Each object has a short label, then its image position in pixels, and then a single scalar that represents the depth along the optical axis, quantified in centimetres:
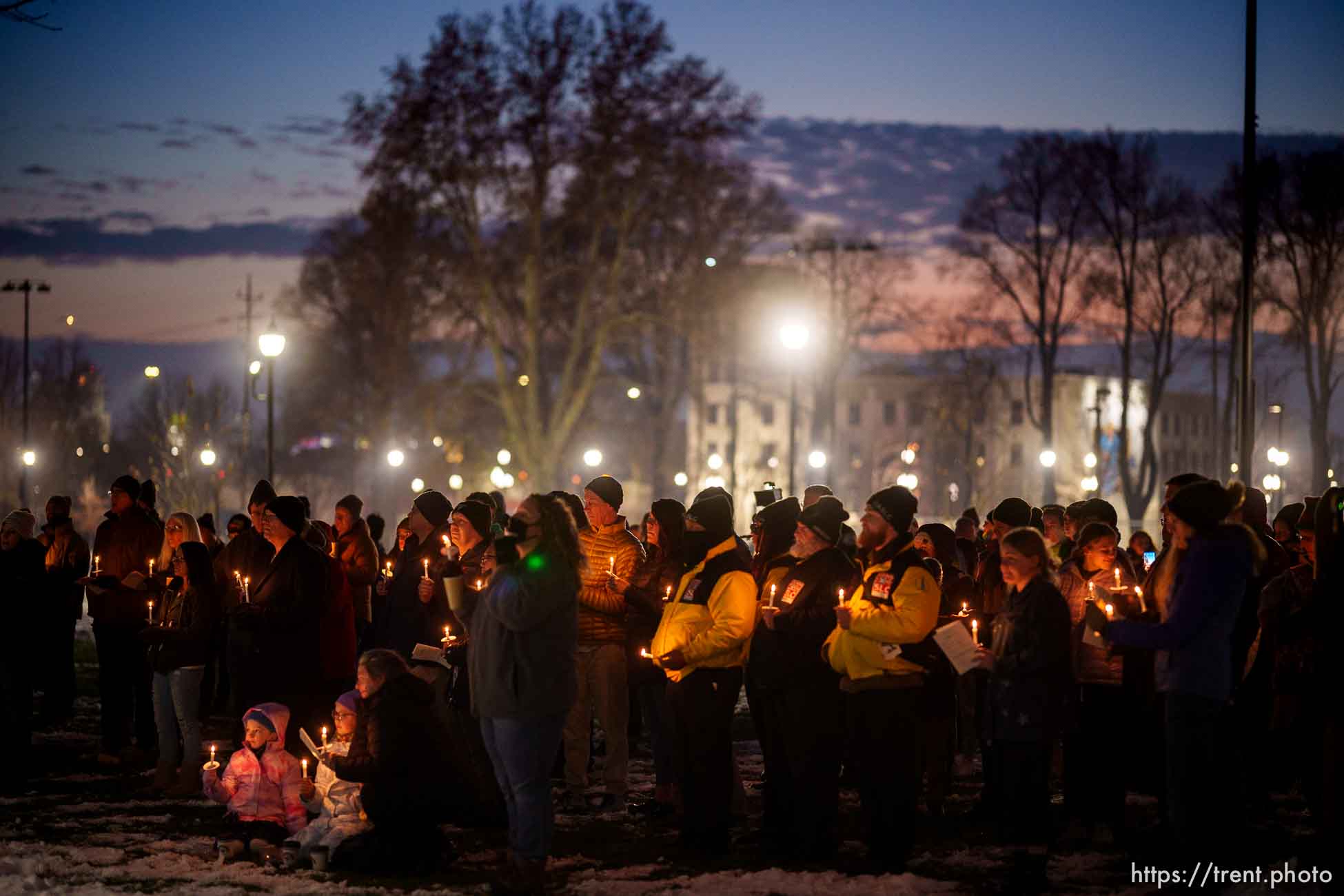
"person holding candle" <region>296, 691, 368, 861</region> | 909
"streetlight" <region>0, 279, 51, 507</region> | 5603
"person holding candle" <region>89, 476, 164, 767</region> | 1241
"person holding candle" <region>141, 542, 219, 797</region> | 1109
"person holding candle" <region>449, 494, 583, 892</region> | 816
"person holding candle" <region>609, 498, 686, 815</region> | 1080
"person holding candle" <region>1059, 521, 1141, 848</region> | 964
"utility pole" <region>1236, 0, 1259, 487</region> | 1641
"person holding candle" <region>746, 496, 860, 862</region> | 919
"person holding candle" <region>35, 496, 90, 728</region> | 1473
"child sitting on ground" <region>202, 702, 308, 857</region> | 964
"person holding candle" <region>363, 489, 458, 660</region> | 1175
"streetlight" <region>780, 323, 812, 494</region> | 3130
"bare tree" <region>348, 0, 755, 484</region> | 3431
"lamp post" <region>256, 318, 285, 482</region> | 2573
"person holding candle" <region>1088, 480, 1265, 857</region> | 773
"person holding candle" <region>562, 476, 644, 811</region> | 1074
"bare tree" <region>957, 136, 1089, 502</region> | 4528
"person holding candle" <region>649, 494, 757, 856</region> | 915
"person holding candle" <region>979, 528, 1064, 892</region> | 821
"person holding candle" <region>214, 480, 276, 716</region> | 1073
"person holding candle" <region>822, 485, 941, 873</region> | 855
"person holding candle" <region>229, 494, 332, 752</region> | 1055
